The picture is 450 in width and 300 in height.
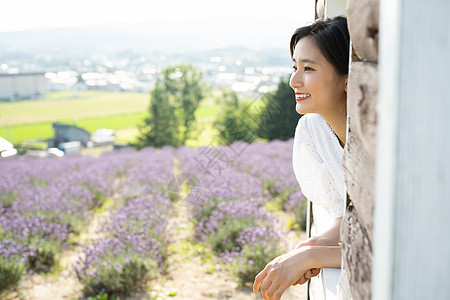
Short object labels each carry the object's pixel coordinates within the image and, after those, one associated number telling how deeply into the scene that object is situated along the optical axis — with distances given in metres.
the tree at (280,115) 10.65
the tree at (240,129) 10.63
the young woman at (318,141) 1.10
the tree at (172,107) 29.50
